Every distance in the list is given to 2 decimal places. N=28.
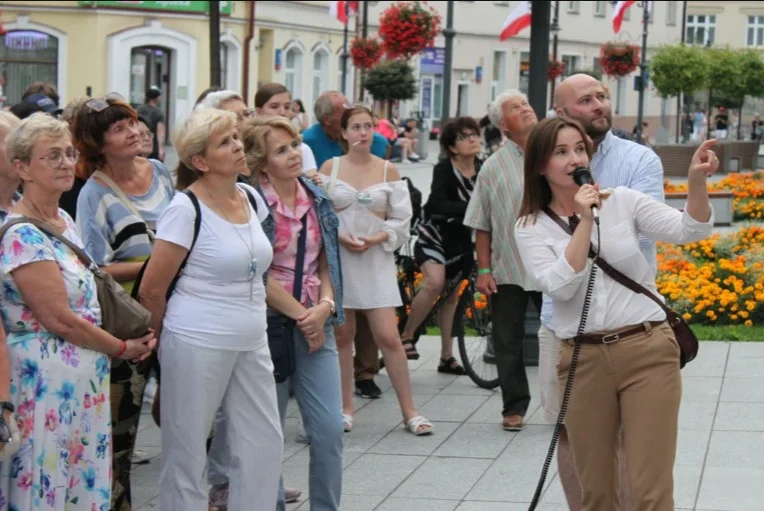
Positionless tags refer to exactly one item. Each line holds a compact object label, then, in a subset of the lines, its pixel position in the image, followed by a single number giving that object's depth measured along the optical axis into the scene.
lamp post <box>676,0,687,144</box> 50.76
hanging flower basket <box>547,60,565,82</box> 47.12
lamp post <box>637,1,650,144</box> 47.07
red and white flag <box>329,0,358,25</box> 40.78
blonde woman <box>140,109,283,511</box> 5.39
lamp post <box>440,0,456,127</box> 29.97
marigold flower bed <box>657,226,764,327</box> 11.94
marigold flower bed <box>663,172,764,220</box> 21.23
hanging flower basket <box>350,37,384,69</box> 42.25
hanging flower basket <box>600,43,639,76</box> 43.78
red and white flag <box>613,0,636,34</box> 44.88
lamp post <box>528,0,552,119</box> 10.63
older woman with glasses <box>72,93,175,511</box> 6.00
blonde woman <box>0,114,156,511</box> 4.90
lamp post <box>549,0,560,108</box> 44.92
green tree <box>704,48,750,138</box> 44.53
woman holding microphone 5.00
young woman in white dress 8.08
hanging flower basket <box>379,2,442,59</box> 36.44
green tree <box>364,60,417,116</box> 45.22
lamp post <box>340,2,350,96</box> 41.49
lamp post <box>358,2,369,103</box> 40.84
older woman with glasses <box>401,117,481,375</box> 9.26
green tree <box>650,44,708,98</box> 44.19
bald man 5.94
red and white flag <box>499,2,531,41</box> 22.40
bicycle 9.62
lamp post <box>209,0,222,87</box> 18.84
